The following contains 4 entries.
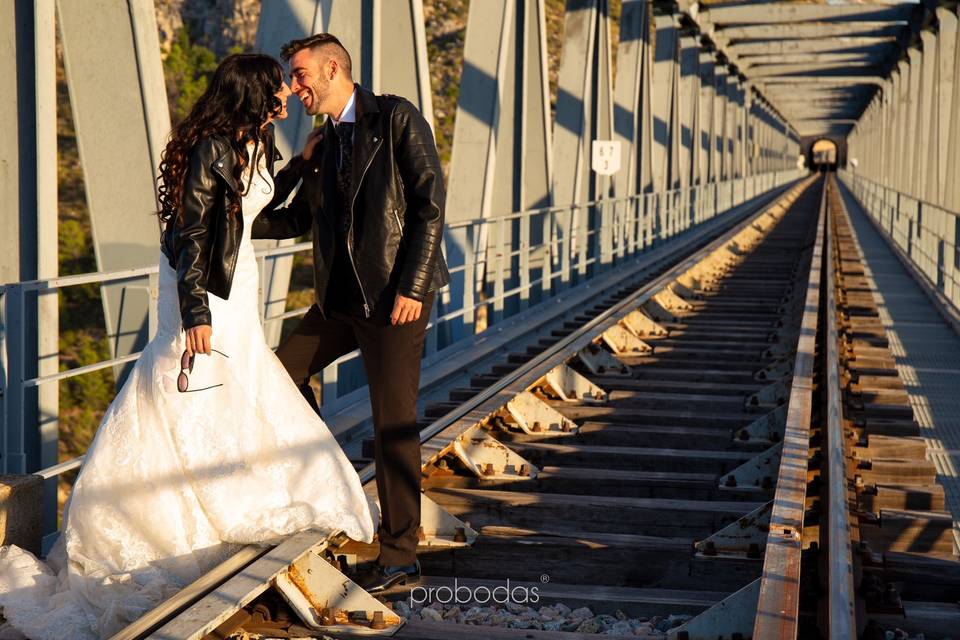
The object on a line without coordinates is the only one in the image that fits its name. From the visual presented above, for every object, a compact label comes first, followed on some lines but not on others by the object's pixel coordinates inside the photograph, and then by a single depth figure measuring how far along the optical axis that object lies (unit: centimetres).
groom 438
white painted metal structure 557
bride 419
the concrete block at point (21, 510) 435
